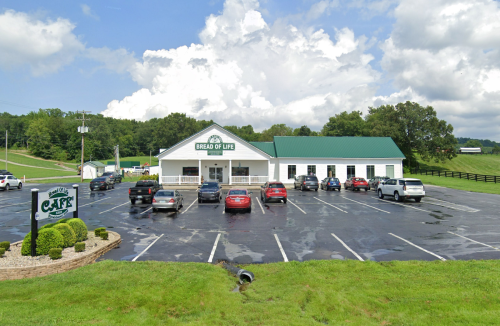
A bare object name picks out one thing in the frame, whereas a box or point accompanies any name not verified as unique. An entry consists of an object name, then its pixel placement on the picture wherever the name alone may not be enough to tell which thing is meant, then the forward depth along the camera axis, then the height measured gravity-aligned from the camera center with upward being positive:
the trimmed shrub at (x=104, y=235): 11.63 -2.35
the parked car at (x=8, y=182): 35.84 -1.38
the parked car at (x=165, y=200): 19.88 -1.91
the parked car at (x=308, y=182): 35.53 -1.58
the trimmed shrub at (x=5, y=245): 9.79 -2.27
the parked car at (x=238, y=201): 19.69 -1.98
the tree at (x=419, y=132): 61.84 +6.64
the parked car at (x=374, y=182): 37.61 -1.70
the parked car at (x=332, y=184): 36.28 -1.83
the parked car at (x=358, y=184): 35.88 -1.83
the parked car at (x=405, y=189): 24.80 -1.69
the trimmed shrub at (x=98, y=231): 12.09 -2.31
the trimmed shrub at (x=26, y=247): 9.70 -2.31
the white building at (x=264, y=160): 41.00 +1.05
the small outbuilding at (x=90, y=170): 63.35 -0.14
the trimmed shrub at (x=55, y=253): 9.09 -2.33
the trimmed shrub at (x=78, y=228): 11.09 -2.02
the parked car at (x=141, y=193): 24.55 -1.81
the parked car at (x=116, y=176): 50.85 -1.11
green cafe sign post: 9.87 -1.19
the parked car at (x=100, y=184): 36.50 -1.64
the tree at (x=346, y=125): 90.12 +12.01
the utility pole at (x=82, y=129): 49.61 +6.23
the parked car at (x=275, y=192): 24.28 -1.80
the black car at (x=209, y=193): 24.49 -1.86
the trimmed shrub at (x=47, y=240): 9.63 -2.11
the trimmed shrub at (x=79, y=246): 9.82 -2.33
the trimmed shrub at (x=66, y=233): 10.32 -2.04
